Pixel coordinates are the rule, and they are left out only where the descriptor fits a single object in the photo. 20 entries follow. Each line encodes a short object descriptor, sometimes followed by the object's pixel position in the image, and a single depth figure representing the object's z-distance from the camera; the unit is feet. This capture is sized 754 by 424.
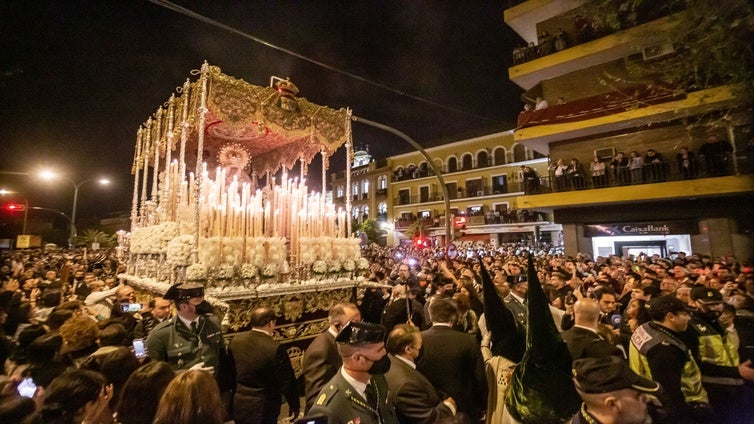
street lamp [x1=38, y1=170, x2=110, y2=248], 48.60
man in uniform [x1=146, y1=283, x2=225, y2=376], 10.92
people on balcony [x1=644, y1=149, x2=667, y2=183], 44.88
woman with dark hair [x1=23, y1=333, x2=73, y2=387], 8.36
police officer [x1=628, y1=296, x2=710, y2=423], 9.71
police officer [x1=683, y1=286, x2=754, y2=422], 11.70
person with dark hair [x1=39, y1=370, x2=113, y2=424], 6.15
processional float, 17.28
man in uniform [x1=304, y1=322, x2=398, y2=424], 7.23
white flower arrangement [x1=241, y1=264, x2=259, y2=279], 17.56
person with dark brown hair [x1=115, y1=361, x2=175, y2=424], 6.96
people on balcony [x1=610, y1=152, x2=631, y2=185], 47.32
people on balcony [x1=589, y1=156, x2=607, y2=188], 48.83
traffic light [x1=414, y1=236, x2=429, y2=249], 56.03
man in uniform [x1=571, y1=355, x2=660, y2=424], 5.80
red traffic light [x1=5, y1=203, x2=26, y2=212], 82.94
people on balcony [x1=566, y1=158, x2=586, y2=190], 50.70
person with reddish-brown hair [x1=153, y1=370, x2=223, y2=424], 5.96
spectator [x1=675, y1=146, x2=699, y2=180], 43.39
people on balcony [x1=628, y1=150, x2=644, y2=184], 46.24
